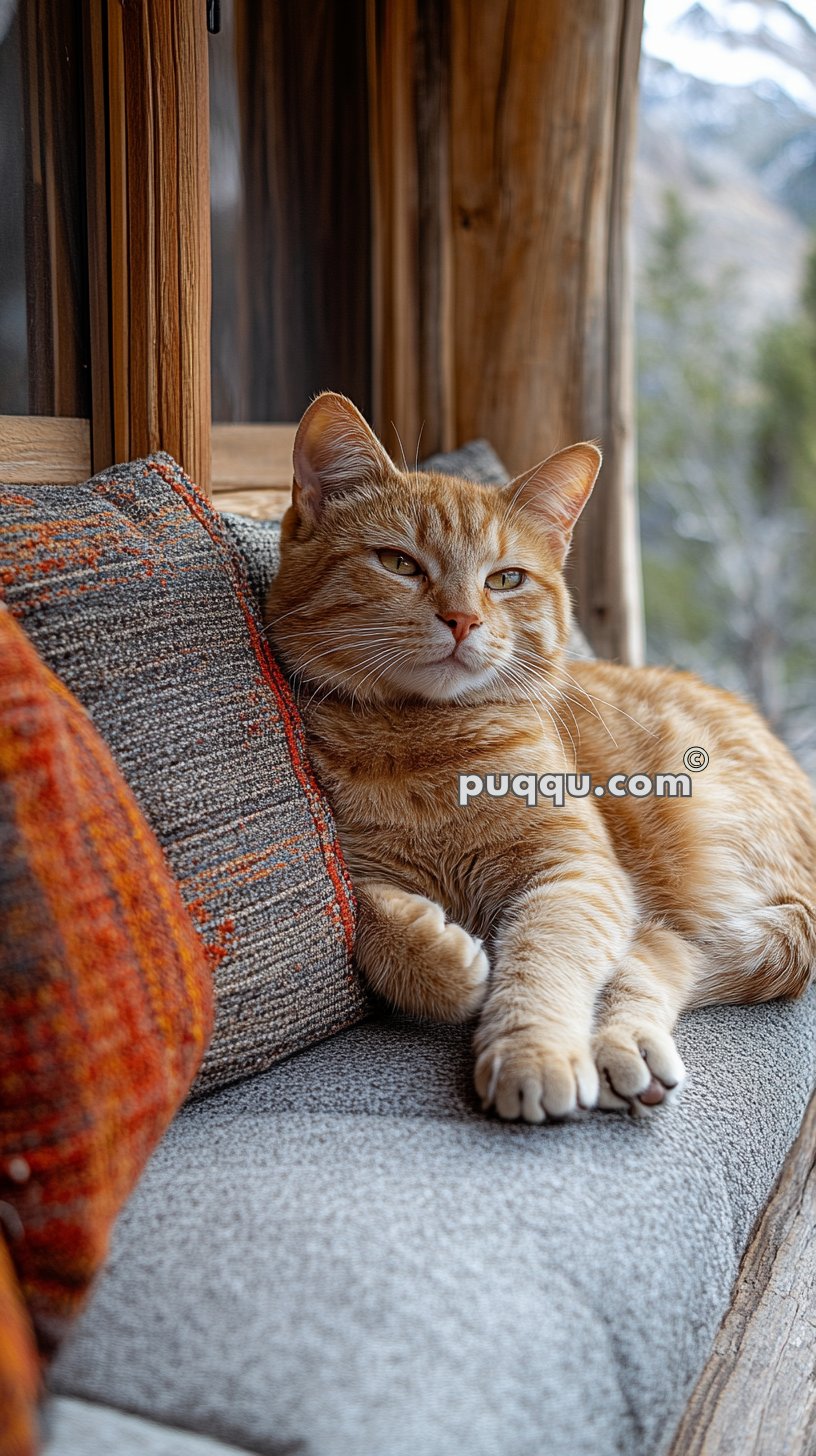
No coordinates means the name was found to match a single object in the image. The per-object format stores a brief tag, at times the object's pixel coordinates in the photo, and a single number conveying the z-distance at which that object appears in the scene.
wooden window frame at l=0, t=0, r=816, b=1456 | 0.81
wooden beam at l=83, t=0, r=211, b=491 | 0.91
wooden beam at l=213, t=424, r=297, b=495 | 1.07
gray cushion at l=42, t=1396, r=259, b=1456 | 0.67
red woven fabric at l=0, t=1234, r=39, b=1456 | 0.62
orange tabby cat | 0.84
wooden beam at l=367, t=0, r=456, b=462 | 1.15
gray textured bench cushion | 0.69
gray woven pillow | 0.81
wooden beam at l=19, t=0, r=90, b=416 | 0.91
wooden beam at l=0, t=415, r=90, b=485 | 0.91
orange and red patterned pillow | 0.68
